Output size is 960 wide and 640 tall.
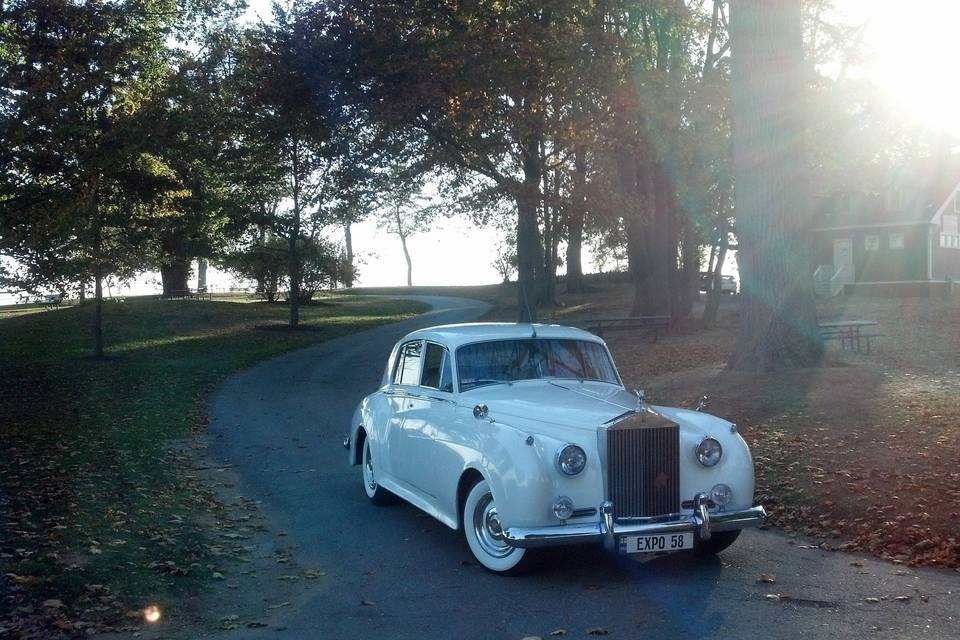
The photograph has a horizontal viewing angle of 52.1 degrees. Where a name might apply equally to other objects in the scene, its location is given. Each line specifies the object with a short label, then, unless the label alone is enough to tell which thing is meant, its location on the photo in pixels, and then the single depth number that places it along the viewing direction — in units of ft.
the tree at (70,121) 52.85
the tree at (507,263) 158.77
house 143.02
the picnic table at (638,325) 84.84
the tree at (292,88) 72.95
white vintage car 21.97
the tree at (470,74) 68.74
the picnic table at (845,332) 68.39
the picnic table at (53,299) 78.12
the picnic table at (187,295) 160.31
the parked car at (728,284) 201.65
